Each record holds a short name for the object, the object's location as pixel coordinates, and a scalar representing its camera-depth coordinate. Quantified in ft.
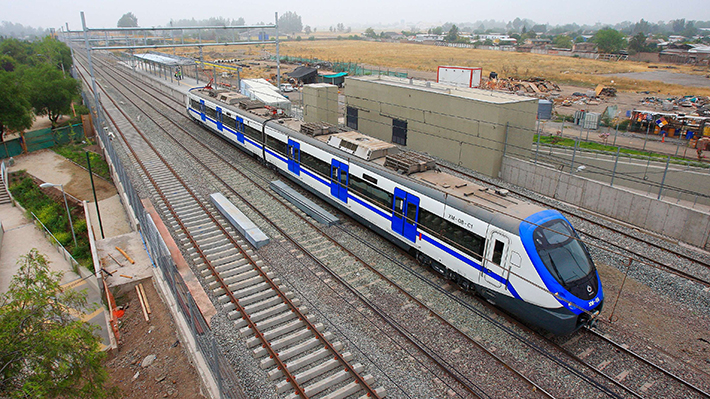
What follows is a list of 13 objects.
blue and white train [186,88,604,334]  33.55
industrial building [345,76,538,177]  74.84
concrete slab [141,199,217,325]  39.17
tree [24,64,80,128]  119.24
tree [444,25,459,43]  569.72
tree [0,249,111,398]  22.27
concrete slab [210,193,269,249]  50.80
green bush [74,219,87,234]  76.89
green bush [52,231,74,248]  74.59
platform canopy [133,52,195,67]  157.99
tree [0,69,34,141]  99.66
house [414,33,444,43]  613.68
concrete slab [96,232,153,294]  50.75
